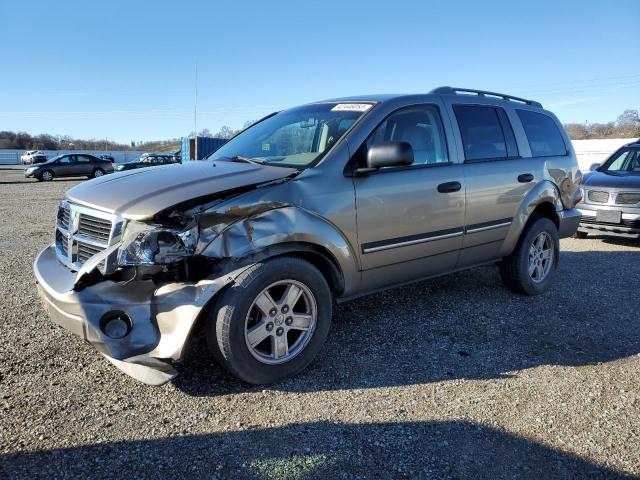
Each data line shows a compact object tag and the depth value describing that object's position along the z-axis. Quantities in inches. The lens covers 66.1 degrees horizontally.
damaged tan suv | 109.9
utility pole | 932.0
